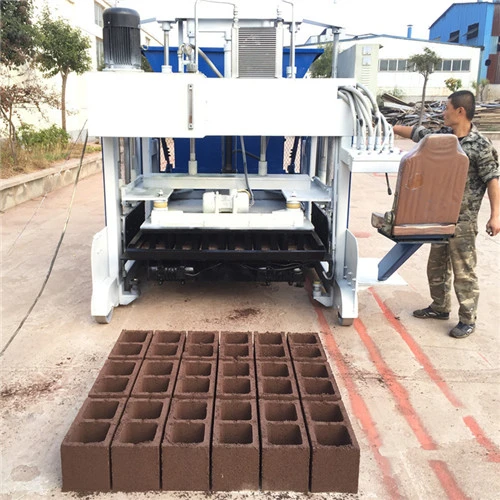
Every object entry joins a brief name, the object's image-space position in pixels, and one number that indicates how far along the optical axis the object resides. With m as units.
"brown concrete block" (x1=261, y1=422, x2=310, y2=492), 2.64
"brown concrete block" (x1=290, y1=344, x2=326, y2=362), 3.51
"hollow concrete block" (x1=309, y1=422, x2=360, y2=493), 2.63
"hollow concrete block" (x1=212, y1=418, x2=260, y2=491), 2.64
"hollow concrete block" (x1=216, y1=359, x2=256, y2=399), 3.11
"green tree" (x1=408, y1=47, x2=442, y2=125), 36.66
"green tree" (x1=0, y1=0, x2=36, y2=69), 12.30
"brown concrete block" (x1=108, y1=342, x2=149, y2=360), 3.50
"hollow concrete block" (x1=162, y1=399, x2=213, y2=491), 2.64
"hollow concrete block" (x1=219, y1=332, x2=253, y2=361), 3.62
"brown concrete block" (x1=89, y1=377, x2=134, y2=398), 3.06
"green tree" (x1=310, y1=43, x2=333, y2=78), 31.45
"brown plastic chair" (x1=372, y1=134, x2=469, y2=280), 3.70
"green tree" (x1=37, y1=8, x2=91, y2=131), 17.43
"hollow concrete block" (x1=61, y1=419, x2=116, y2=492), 2.61
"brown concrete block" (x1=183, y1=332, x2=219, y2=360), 3.61
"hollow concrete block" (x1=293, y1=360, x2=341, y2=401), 3.08
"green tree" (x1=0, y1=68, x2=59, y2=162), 11.55
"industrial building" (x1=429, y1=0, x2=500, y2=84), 47.53
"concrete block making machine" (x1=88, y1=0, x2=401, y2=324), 4.30
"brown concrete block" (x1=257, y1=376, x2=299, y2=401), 3.19
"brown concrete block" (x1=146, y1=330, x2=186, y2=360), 3.56
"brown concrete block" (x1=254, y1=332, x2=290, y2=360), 3.62
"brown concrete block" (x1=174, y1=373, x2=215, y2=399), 3.16
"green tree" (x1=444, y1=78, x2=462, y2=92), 38.55
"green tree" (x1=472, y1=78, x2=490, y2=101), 42.06
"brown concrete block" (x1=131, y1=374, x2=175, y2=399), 3.19
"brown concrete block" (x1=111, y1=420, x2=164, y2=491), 2.63
